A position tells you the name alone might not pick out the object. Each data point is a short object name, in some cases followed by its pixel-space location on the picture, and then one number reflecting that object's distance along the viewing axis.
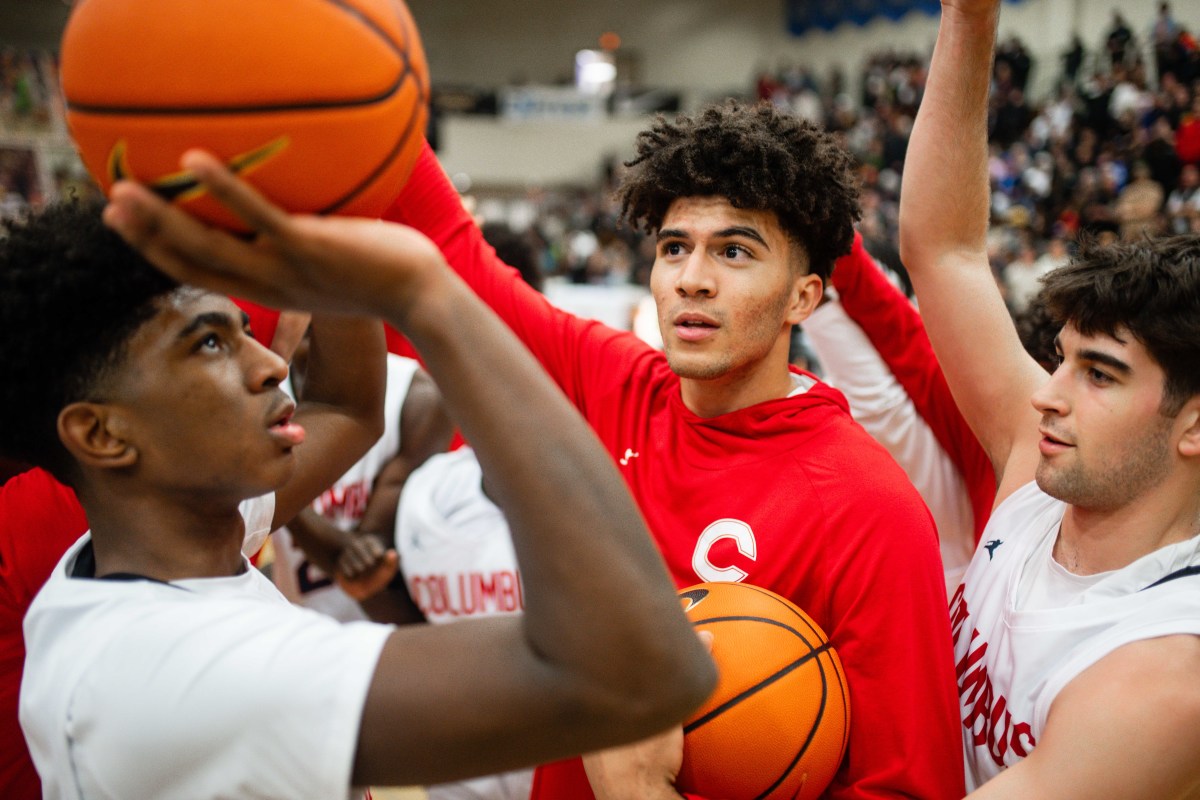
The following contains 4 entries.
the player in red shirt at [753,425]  1.91
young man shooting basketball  1.15
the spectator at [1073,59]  16.90
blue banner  23.09
